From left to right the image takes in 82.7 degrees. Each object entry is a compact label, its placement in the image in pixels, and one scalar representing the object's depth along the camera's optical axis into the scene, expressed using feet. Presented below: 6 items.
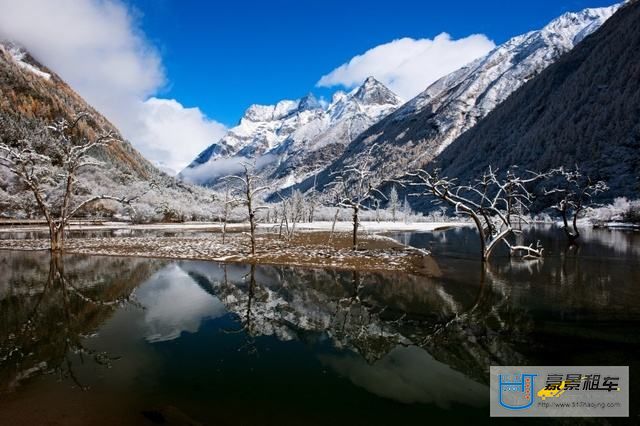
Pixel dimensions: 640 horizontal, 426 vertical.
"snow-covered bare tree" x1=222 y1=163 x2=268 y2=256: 107.24
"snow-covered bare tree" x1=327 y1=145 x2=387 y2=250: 120.34
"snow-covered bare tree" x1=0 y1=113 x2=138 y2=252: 114.21
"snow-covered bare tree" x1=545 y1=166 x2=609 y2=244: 163.43
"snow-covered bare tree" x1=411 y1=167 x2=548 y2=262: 101.85
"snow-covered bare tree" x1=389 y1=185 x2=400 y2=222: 518.62
